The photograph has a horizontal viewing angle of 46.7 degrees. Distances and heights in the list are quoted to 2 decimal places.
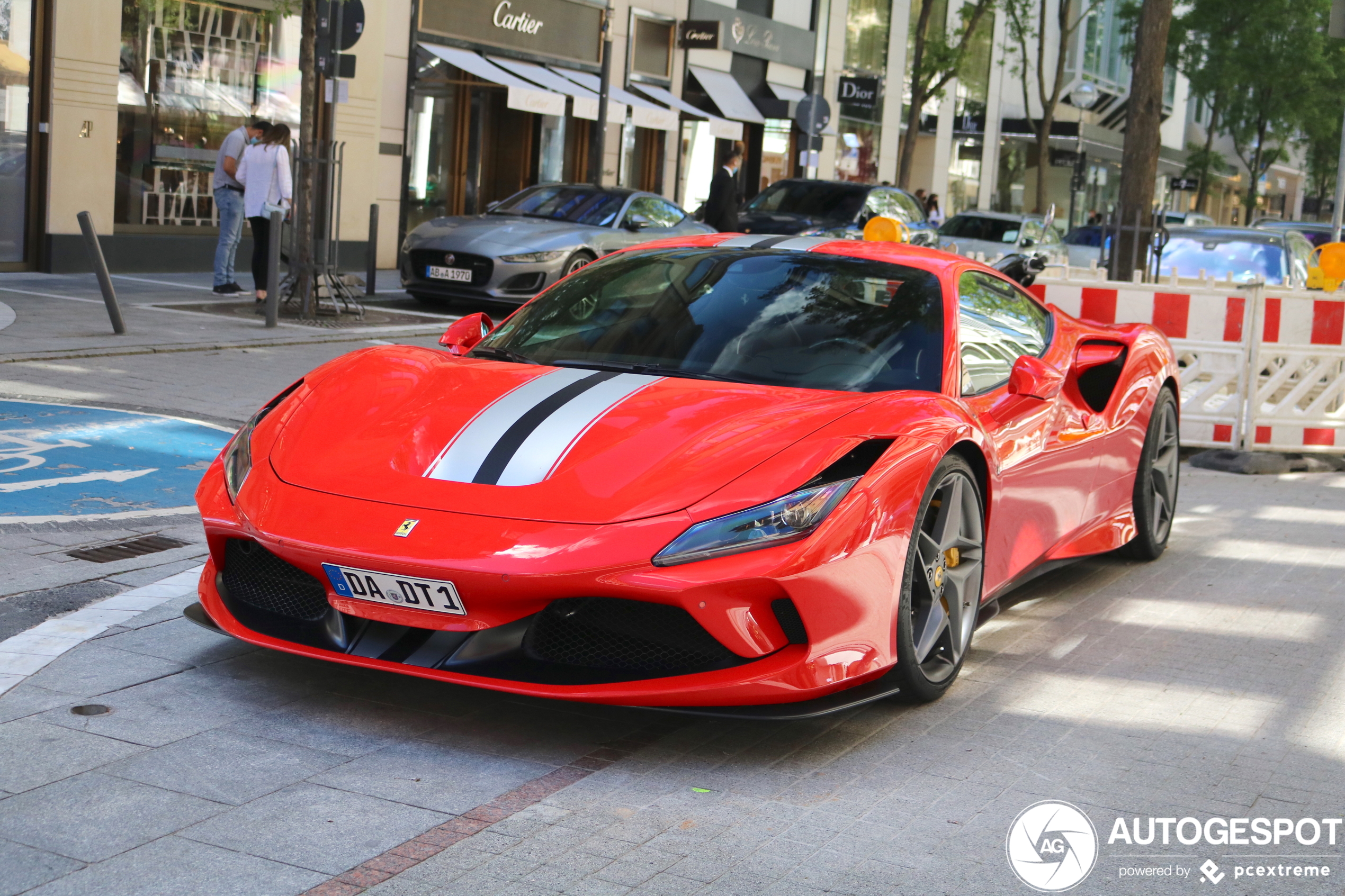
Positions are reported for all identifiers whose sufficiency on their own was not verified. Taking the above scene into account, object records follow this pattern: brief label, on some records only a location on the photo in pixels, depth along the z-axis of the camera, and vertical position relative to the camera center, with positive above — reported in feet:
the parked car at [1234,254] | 51.49 +1.01
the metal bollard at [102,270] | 37.27 -1.43
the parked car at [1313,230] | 90.53 +3.54
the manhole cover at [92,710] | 12.57 -4.02
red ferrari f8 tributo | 12.20 -2.08
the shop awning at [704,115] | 88.28 +8.01
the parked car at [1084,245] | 78.69 +1.56
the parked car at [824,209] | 62.44 +2.00
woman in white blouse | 48.67 +1.35
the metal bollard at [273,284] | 42.47 -1.69
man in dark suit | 59.47 +1.91
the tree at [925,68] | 101.76 +12.95
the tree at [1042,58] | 116.47 +17.05
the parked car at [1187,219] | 91.97 +3.74
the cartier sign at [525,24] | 72.69 +10.47
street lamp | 120.37 +13.41
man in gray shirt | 49.44 +0.25
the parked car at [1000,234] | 74.13 +1.66
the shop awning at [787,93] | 107.14 +11.22
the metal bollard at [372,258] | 54.39 -1.05
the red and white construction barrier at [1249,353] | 32.40 -1.39
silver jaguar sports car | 49.88 -0.16
